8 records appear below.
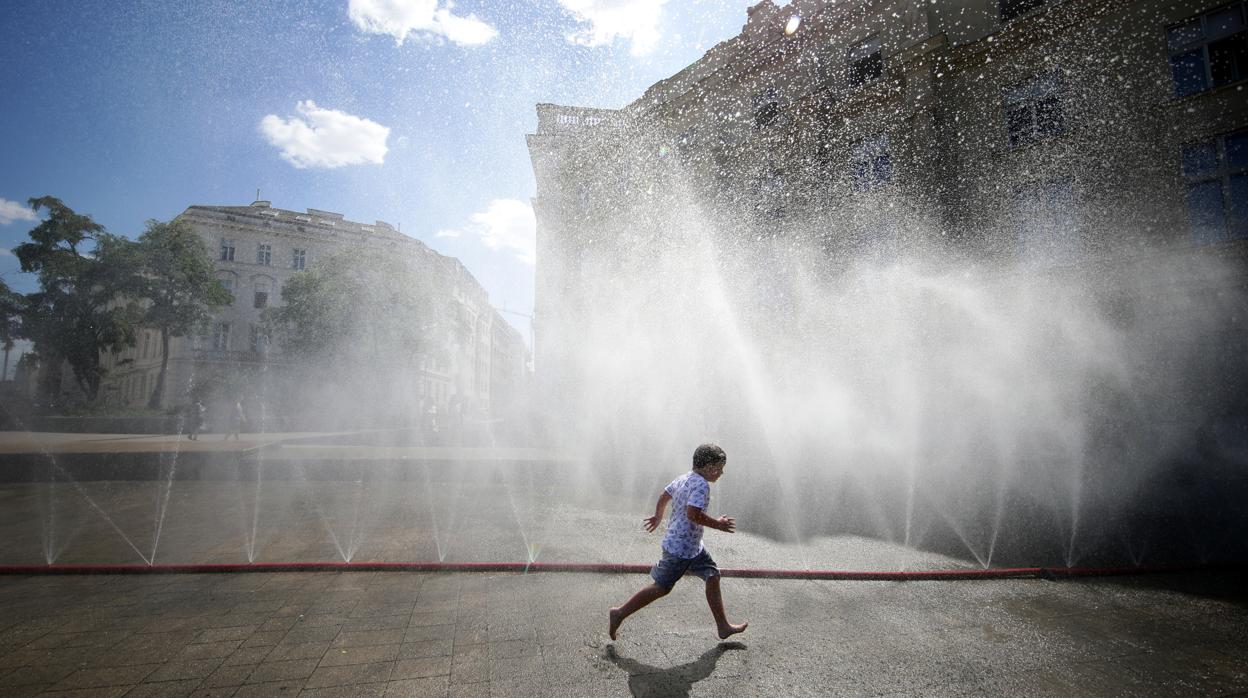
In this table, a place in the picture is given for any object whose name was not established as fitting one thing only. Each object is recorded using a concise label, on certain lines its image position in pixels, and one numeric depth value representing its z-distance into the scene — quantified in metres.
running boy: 3.46
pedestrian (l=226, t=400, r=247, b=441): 20.18
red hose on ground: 4.96
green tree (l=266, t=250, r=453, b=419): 29.48
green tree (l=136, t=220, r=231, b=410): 29.30
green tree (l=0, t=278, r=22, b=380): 25.09
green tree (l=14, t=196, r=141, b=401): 26.00
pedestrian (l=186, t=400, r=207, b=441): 20.38
